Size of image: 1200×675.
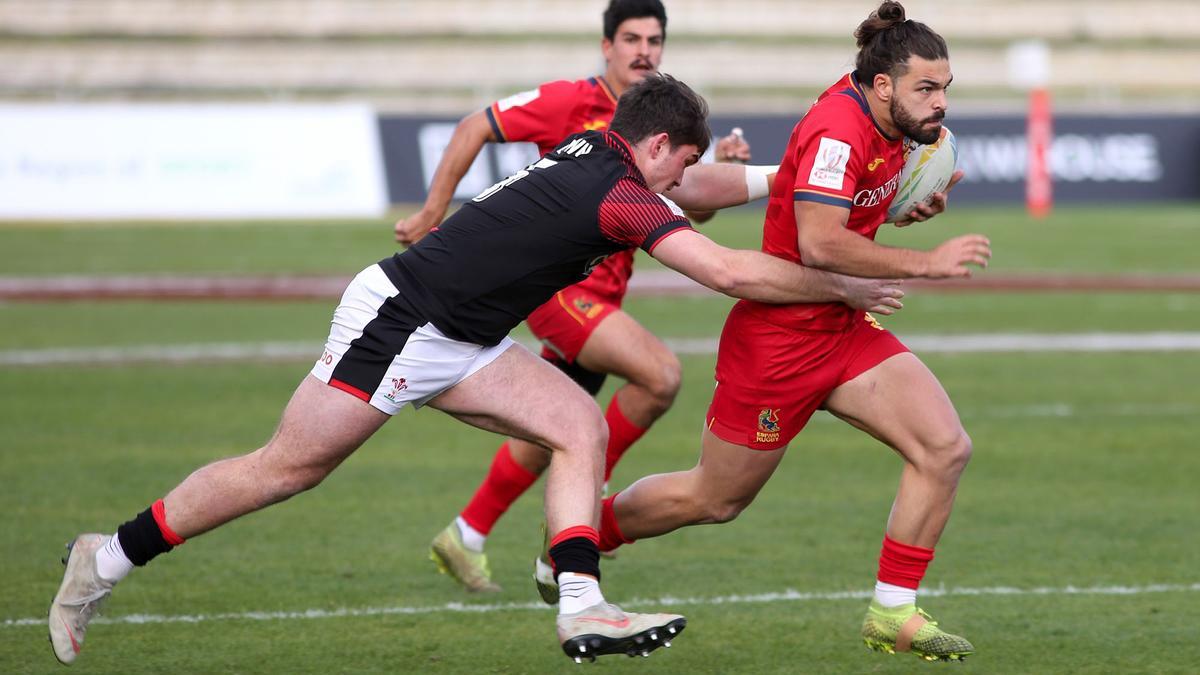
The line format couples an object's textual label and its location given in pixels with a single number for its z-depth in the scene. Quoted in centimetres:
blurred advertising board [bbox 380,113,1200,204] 5700
